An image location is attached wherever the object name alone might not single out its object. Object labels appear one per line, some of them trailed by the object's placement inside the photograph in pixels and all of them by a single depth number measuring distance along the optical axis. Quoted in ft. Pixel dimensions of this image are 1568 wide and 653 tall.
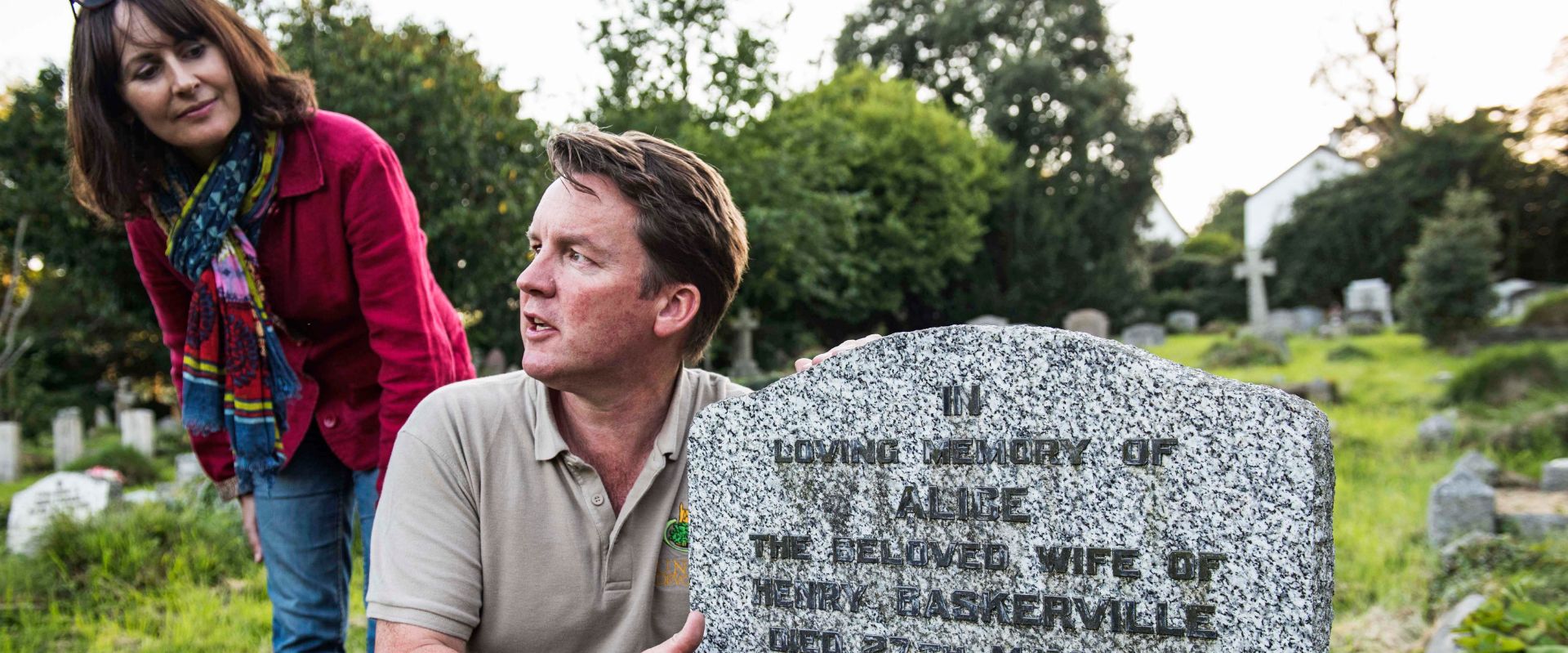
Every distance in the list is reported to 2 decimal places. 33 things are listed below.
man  5.73
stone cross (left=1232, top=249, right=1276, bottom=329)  61.31
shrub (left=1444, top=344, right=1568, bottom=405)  31.96
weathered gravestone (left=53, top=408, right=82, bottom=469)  37.32
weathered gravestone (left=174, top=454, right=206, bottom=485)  26.31
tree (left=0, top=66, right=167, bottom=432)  23.54
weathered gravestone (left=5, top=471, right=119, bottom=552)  18.99
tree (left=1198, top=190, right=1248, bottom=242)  154.20
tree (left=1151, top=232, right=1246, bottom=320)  84.02
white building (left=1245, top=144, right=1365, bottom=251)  134.51
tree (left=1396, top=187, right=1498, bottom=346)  47.29
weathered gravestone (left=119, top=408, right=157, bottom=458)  38.01
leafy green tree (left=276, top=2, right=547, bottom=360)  24.12
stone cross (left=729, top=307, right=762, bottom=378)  54.90
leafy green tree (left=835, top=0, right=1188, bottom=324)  79.25
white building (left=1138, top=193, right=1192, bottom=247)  152.97
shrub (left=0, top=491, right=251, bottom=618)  15.65
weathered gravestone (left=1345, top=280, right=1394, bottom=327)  66.08
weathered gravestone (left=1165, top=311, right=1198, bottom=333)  78.95
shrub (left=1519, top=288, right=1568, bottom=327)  46.20
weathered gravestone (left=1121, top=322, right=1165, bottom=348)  66.39
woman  7.10
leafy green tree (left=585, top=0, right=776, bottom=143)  39.58
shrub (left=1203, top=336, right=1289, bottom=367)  48.62
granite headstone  4.81
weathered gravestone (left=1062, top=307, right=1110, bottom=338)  52.49
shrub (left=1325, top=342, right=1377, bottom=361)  48.60
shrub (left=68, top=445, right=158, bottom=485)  32.63
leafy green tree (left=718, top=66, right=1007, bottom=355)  48.91
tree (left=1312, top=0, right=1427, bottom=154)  84.94
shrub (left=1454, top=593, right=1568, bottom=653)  10.09
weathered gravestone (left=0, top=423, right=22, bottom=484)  35.14
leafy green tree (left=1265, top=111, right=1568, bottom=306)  74.23
